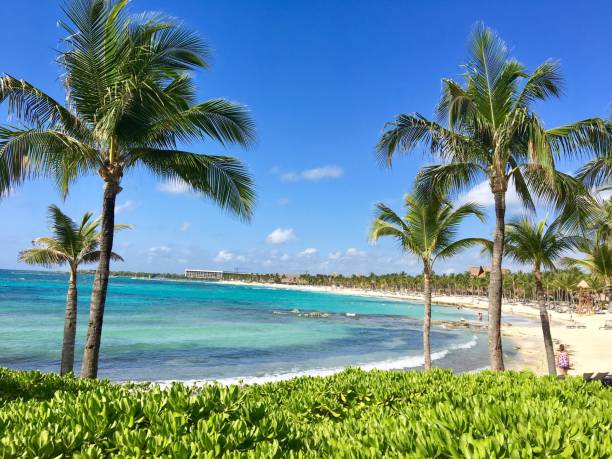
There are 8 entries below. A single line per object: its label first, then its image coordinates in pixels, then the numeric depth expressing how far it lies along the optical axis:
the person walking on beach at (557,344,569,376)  17.36
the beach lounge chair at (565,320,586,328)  46.53
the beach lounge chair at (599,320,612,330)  42.49
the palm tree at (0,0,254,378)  7.85
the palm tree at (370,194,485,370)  15.39
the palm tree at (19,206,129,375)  13.48
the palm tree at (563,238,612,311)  18.77
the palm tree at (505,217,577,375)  15.75
